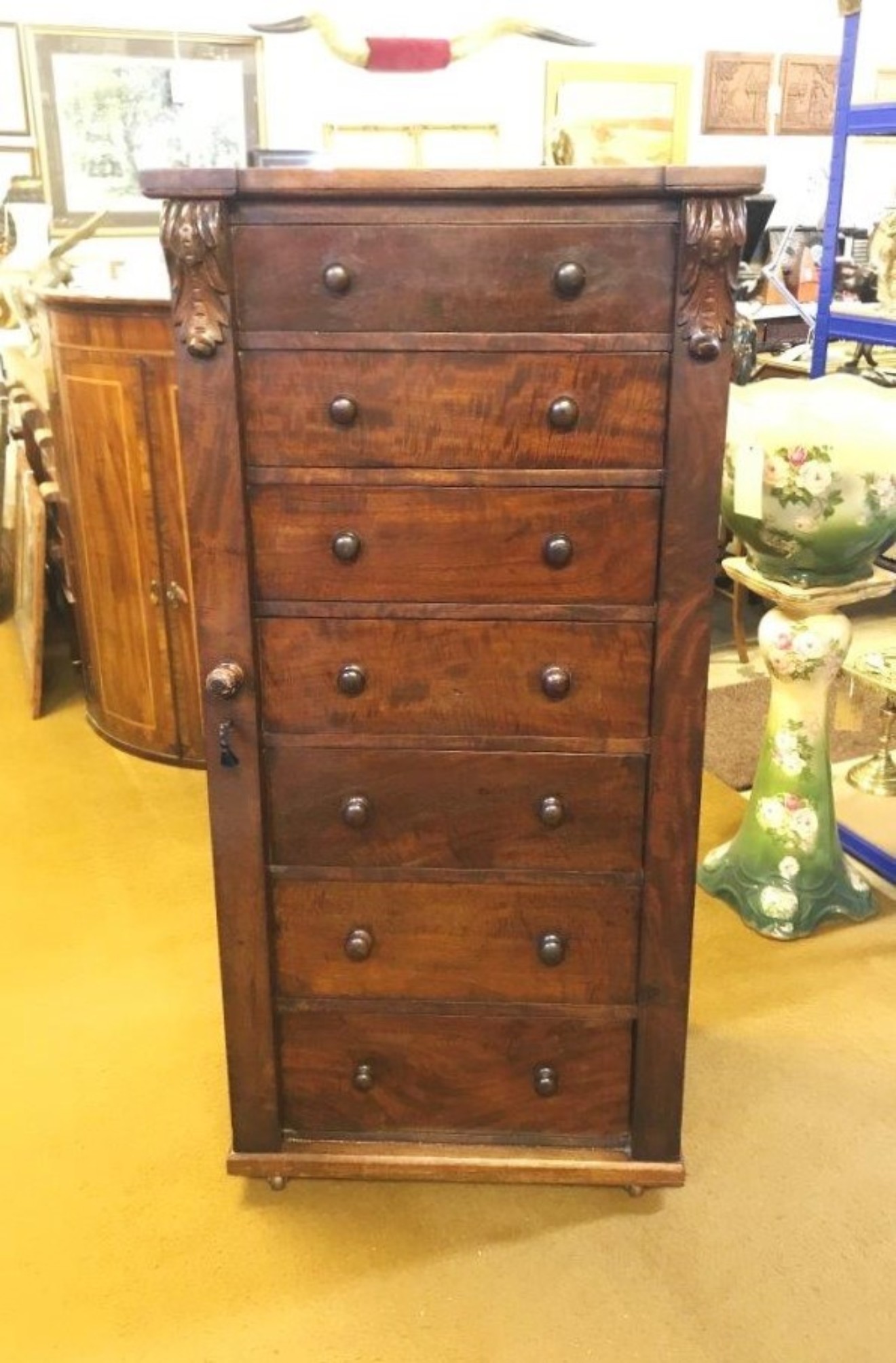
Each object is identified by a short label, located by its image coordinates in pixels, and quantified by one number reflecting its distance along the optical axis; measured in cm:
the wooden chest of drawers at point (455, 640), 135
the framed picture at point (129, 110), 396
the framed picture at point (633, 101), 460
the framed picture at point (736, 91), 491
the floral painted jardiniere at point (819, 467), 207
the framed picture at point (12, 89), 387
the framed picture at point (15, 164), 397
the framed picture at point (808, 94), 508
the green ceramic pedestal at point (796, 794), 230
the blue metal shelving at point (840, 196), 240
